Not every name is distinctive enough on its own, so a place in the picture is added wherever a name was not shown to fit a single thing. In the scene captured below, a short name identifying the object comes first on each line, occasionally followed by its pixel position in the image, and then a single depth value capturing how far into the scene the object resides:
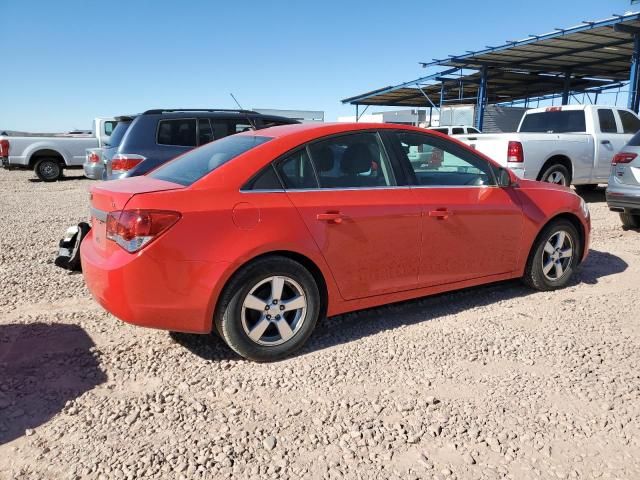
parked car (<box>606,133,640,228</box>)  6.99
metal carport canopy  17.12
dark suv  7.36
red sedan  3.02
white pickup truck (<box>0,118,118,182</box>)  16.25
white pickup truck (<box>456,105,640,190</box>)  9.00
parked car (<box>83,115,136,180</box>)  8.61
